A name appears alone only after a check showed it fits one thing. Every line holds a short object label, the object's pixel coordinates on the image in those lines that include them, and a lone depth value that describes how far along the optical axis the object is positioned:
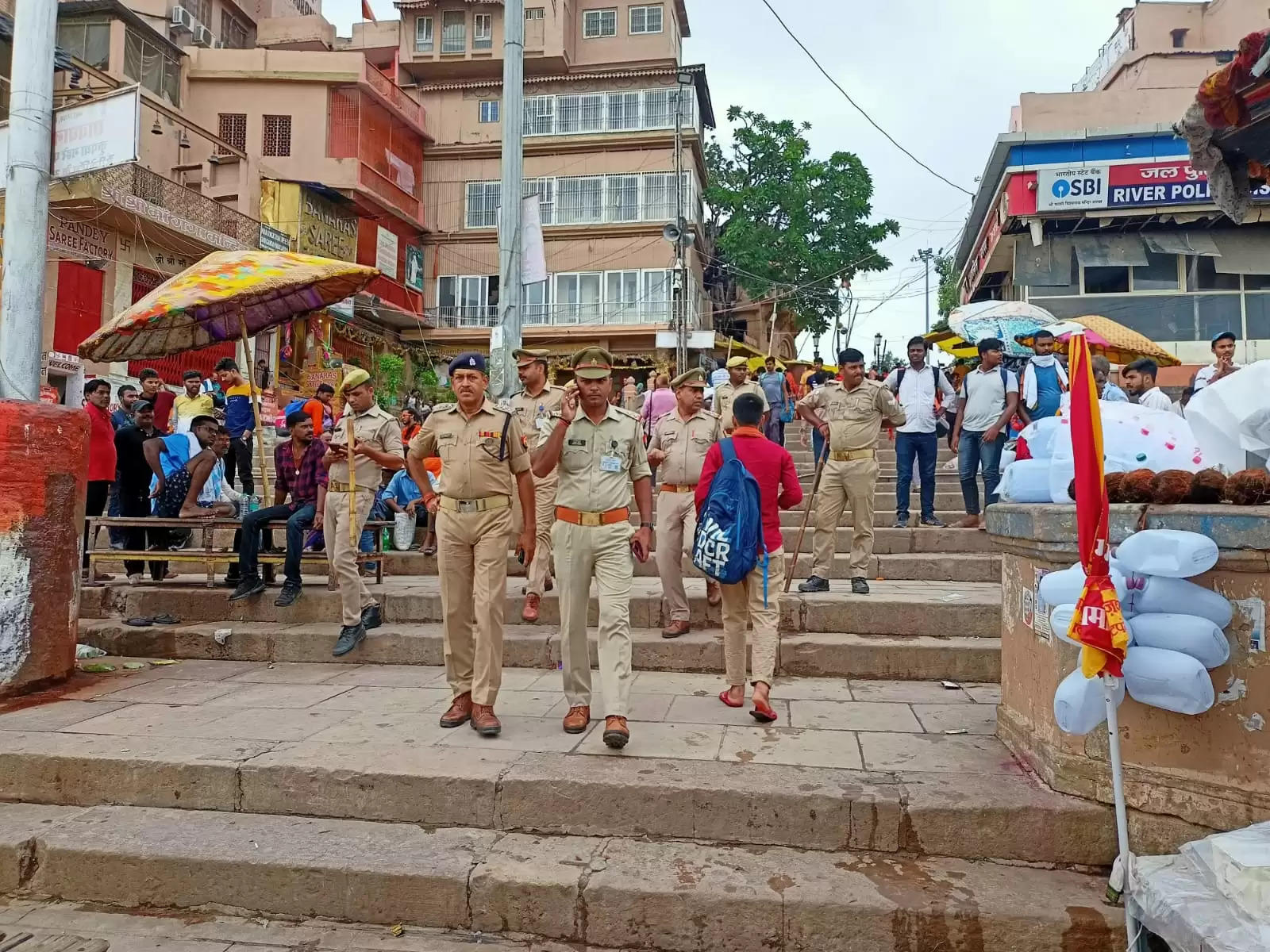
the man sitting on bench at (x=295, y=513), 6.72
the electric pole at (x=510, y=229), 8.79
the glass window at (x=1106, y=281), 19.47
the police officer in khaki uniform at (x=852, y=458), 6.76
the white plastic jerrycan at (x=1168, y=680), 3.12
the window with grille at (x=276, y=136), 26.11
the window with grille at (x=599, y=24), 30.28
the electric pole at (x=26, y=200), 5.67
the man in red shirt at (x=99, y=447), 7.98
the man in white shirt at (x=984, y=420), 7.96
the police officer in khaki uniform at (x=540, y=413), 6.73
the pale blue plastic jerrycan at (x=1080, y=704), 3.21
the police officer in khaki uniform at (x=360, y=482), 6.19
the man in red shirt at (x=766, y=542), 4.91
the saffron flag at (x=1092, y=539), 2.92
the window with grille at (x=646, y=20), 29.83
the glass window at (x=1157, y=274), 19.23
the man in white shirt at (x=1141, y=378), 9.09
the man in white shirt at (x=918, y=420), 8.07
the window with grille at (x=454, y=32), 30.05
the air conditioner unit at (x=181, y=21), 25.23
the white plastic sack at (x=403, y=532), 8.60
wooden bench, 6.96
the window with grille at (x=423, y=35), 30.11
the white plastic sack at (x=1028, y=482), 4.04
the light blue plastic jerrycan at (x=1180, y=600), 3.21
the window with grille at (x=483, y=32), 29.78
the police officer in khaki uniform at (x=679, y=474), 6.14
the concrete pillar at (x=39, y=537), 5.27
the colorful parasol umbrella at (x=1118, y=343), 12.58
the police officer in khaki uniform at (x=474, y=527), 4.68
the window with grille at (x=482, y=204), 30.02
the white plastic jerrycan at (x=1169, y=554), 3.12
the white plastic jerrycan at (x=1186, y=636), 3.12
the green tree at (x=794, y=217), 29.48
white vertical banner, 9.10
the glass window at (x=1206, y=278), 19.08
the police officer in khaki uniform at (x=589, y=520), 4.61
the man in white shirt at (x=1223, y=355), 8.50
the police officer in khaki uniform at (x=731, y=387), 9.44
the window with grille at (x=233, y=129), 25.80
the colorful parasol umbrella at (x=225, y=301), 6.74
